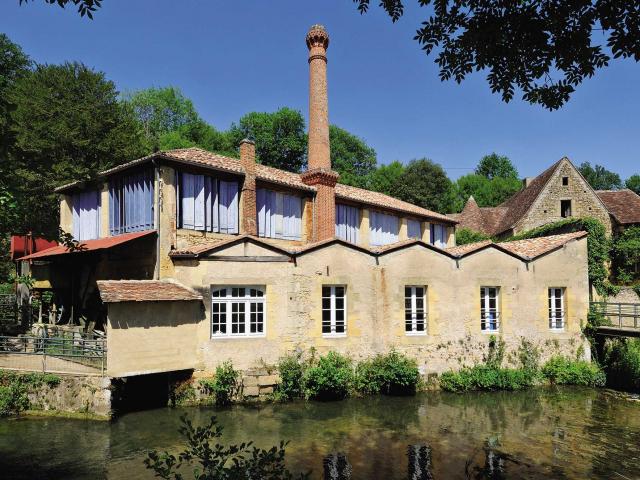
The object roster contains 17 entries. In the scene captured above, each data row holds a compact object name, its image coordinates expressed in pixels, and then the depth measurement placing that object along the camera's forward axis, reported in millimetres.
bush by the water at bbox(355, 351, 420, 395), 16203
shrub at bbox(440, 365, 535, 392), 17219
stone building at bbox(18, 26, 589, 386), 14734
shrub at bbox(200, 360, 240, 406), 14430
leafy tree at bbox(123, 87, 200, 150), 48188
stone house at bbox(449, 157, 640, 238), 31062
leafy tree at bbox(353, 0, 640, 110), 5809
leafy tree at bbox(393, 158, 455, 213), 50031
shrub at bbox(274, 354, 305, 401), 15234
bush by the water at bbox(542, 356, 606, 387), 18498
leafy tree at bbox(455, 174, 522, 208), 62250
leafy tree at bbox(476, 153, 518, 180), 72125
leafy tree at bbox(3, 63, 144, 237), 26812
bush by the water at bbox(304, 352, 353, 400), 15352
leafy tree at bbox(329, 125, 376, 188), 53062
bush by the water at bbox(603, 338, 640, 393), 17584
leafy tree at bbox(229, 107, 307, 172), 48562
